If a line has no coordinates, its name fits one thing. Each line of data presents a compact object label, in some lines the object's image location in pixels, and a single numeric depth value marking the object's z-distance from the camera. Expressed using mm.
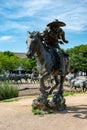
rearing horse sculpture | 11481
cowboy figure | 12422
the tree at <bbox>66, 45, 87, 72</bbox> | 56516
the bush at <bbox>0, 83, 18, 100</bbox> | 20250
